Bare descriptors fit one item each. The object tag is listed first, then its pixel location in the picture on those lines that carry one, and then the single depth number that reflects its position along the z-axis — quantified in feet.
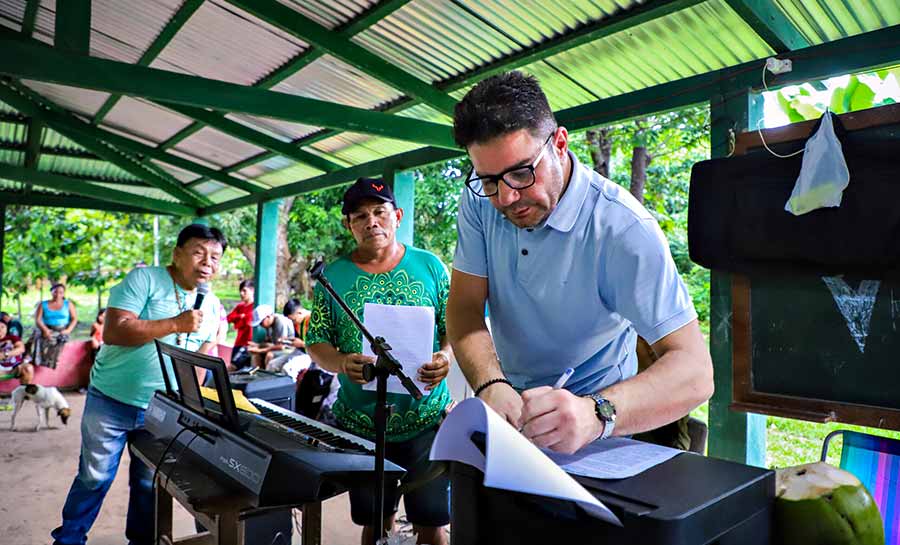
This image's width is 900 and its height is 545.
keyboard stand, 5.46
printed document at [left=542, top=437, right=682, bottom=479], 2.82
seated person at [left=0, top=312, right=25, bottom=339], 26.71
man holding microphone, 9.41
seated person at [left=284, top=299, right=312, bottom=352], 23.16
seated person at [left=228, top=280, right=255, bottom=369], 24.43
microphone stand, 4.73
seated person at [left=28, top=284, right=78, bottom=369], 28.17
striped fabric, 5.82
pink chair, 28.71
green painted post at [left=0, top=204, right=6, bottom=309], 30.37
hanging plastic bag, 7.25
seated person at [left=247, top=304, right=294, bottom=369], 23.03
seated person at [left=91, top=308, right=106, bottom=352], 29.40
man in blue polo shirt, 3.59
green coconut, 2.78
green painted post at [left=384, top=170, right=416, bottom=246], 17.28
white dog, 20.72
